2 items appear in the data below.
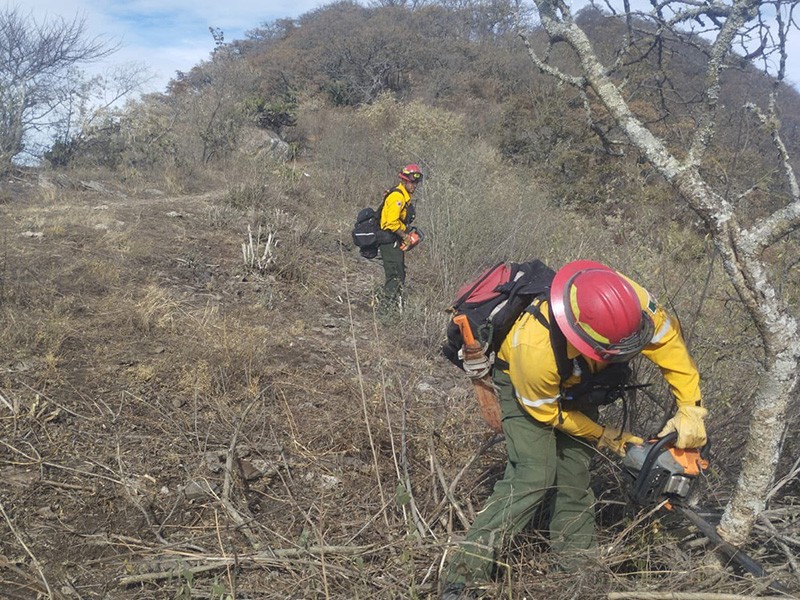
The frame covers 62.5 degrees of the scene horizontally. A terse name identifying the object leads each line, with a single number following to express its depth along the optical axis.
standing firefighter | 6.74
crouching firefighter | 2.39
